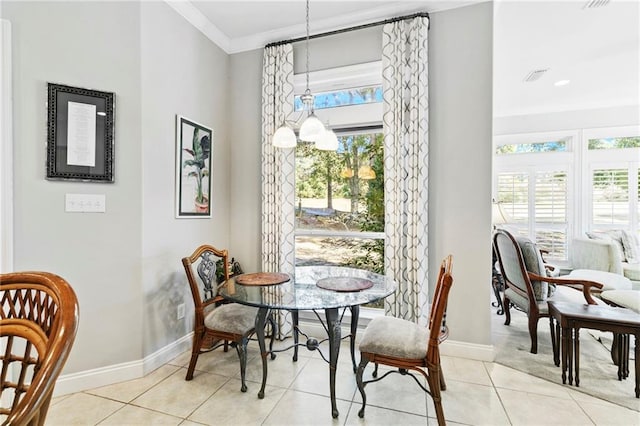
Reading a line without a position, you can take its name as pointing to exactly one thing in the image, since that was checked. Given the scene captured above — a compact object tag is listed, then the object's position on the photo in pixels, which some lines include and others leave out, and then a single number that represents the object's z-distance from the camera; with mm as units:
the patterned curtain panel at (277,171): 3062
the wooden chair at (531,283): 2652
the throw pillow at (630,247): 4457
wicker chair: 644
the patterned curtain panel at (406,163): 2635
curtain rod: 2646
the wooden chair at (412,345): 1667
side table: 2037
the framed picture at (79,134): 2012
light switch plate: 2066
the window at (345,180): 3090
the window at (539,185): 5270
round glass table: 1838
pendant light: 1994
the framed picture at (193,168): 2699
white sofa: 3877
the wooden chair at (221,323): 2152
